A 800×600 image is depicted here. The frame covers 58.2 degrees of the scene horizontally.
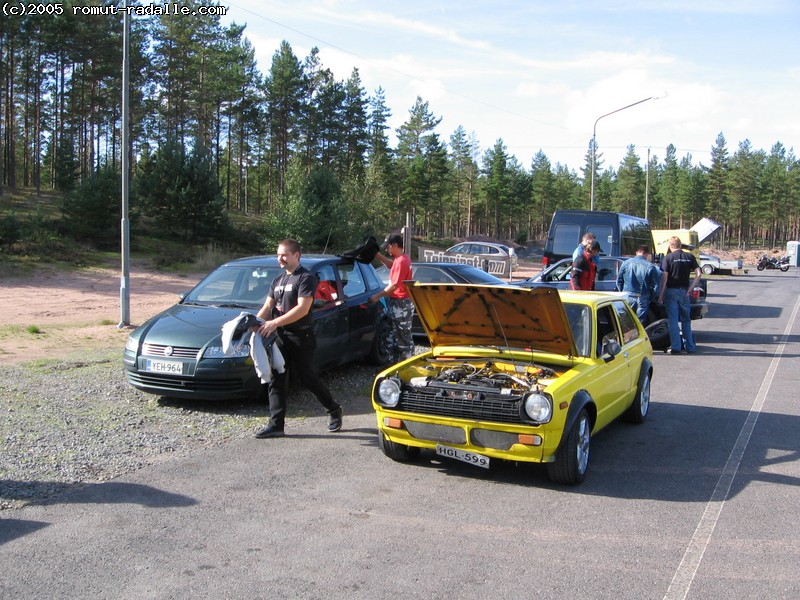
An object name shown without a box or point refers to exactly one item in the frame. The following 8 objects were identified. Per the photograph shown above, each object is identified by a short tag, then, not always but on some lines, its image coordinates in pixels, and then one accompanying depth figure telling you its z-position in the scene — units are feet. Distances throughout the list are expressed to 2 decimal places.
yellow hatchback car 17.16
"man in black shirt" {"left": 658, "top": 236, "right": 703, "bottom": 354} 40.88
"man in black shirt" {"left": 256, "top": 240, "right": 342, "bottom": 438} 21.79
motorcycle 181.16
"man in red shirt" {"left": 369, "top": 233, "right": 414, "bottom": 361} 27.72
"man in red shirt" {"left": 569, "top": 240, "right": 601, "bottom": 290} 39.96
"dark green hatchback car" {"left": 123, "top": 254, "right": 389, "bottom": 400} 24.56
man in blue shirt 41.32
